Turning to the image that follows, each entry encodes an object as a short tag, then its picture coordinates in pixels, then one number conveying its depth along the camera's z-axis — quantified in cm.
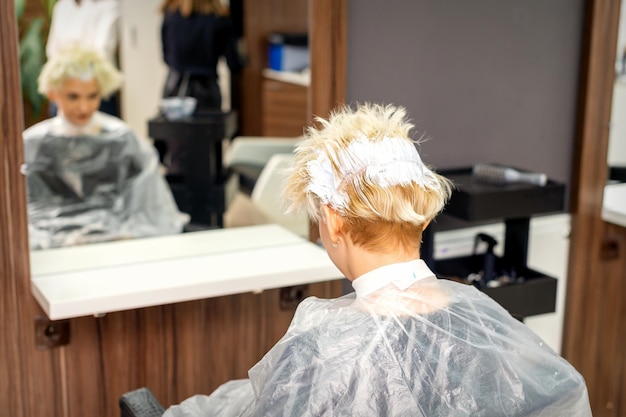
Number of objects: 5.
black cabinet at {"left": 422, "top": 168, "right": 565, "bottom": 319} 222
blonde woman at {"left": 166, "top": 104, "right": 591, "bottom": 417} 127
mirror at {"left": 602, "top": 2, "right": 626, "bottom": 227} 256
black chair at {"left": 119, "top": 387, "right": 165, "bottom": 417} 153
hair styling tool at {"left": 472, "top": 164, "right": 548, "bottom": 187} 228
